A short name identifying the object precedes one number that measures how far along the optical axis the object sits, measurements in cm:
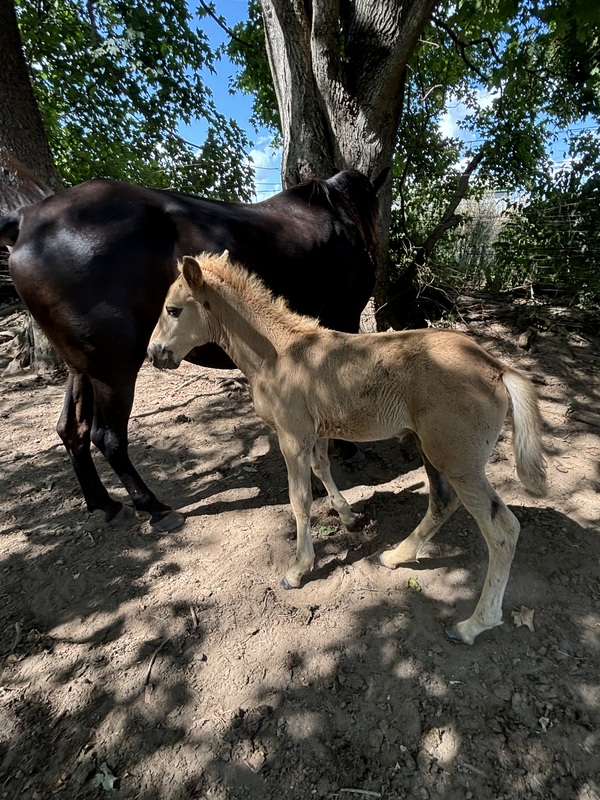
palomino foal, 220
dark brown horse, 286
